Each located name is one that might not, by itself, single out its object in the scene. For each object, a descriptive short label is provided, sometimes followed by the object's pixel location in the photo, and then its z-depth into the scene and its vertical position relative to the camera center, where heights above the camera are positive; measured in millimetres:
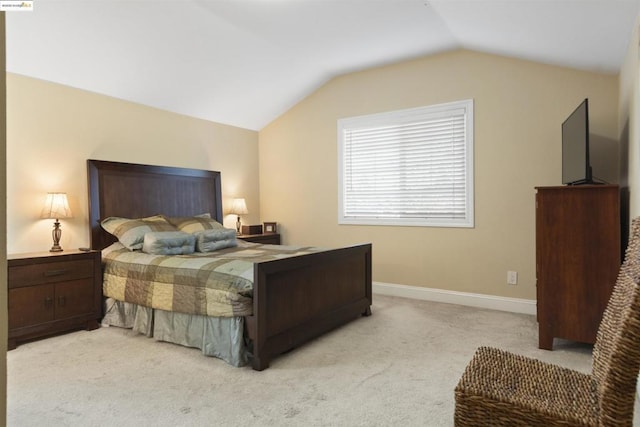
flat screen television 2828 +413
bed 2668 -537
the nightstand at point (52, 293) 3023 -671
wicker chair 1190 -663
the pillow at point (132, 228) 3656 -185
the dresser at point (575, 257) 2787 -384
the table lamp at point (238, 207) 5238 -1
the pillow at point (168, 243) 3518 -314
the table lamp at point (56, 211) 3449 -16
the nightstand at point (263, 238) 4984 -398
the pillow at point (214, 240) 3846 -315
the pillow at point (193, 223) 4160 -170
